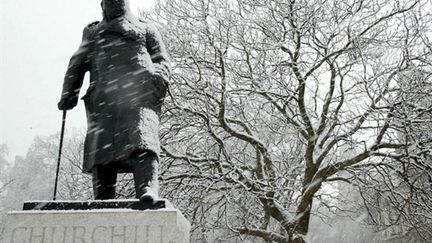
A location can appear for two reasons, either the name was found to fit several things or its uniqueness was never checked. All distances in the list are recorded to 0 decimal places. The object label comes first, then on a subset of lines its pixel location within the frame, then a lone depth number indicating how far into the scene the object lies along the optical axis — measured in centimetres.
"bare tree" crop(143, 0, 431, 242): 1078
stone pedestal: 339
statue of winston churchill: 392
